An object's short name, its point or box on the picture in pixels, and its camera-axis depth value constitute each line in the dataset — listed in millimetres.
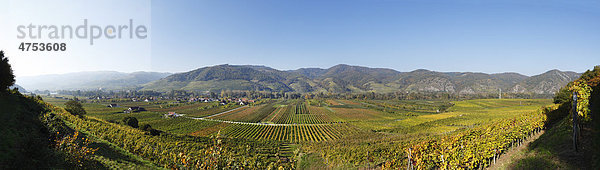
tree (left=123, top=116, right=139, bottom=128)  41519
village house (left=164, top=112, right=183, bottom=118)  77712
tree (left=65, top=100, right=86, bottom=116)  39312
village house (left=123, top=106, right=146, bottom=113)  82481
